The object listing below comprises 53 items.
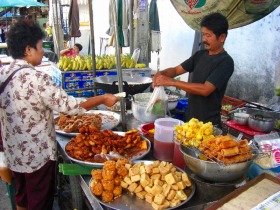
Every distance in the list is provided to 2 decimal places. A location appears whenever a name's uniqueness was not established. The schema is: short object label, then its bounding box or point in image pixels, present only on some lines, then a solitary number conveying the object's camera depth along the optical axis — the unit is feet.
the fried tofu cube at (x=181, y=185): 5.32
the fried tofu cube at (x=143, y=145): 7.38
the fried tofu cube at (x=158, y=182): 5.28
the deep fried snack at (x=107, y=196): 5.22
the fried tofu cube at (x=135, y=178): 5.47
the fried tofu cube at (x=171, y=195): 5.13
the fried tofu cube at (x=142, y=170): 5.54
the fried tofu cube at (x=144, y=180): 5.34
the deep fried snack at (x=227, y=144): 5.20
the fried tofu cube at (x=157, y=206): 4.98
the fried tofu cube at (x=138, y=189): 5.38
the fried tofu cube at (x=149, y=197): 5.20
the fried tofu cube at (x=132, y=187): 5.43
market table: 5.29
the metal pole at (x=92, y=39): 13.05
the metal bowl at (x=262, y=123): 11.20
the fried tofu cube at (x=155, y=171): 5.56
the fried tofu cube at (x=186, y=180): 5.53
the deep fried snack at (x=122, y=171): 5.64
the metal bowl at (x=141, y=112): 9.08
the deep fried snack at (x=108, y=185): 5.32
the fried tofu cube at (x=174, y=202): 5.08
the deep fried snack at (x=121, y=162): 5.85
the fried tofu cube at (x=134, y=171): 5.57
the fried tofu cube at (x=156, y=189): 5.17
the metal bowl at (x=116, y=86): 10.39
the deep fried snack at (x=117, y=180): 5.49
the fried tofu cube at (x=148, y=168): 5.57
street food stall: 5.21
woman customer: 7.25
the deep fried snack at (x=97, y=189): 5.34
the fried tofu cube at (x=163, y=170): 5.54
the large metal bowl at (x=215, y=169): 5.25
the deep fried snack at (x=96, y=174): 5.57
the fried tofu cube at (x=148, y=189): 5.27
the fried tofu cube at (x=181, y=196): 5.20
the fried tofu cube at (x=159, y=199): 5.00
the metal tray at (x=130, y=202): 5.12
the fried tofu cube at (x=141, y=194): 5.33
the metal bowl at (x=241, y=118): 12.23
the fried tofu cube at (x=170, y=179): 5.29
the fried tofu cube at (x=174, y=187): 5.28
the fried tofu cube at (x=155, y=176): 5.45
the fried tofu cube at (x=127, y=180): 5.51
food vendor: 9.16
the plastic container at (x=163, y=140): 6.84
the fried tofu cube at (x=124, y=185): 5.51
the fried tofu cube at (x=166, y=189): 5.14
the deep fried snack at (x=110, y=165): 5.61
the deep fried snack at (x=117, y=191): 5.36
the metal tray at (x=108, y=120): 8.82
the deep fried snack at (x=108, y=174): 5.45
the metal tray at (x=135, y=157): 6.42
